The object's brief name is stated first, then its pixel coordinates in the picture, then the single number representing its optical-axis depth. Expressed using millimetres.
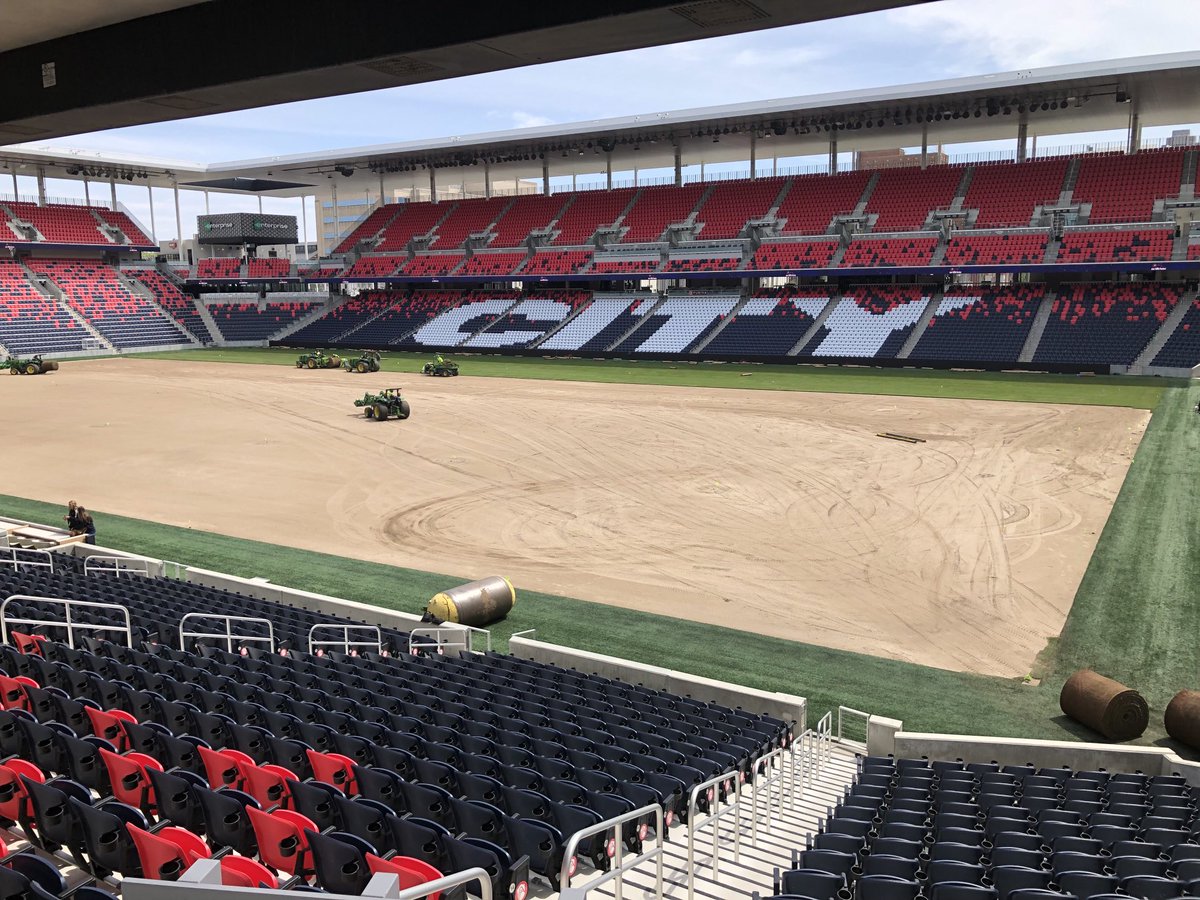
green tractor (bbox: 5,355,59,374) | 60156
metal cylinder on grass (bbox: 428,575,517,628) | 16688
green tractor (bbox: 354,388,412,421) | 39812
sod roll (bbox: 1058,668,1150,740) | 12766
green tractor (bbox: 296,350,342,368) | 62812
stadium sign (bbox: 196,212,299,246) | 92312
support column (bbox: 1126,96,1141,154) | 59697
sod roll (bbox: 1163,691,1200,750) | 12328
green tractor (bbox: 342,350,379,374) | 59312
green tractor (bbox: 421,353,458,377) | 56594
